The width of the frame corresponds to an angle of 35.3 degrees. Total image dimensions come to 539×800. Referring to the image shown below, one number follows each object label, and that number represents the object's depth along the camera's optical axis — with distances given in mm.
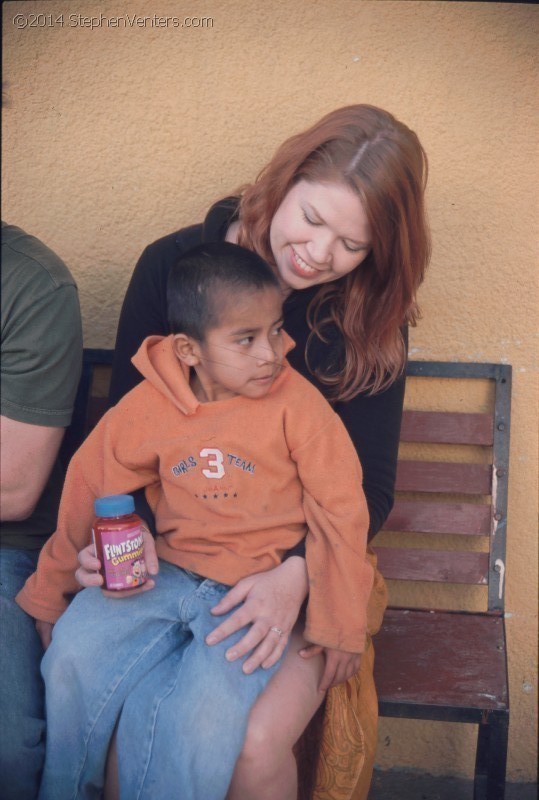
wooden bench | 2289
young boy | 1768
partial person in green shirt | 1978
